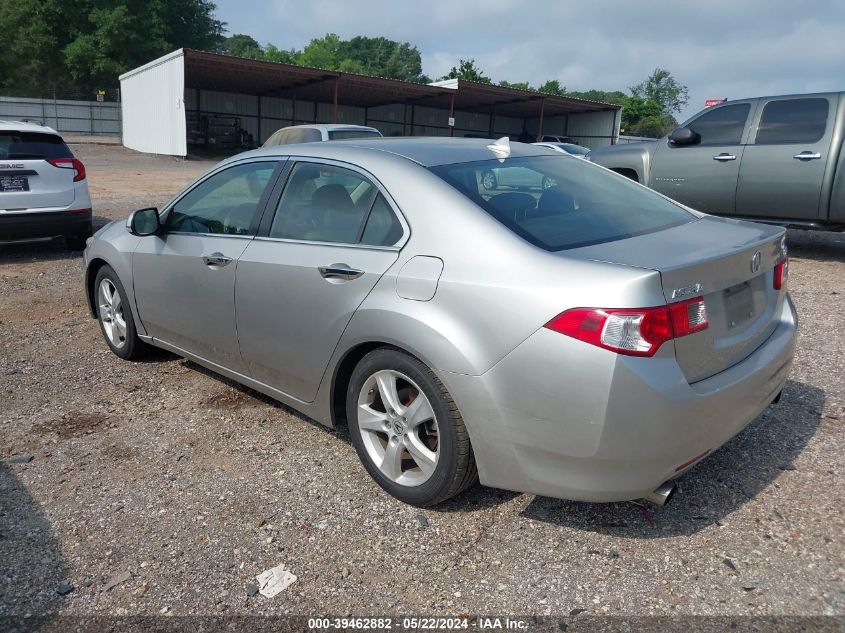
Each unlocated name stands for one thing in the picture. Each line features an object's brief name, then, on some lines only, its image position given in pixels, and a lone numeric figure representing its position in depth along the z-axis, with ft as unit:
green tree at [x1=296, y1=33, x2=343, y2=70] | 336.29
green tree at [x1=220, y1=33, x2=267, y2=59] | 376.15
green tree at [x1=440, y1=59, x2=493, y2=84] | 258.57
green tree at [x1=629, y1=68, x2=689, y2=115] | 333.01
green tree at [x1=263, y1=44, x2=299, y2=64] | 331.59
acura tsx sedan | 7.93
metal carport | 95.50
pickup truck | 25.57
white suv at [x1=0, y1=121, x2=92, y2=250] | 26.35
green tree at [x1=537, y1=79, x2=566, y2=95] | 367.86
